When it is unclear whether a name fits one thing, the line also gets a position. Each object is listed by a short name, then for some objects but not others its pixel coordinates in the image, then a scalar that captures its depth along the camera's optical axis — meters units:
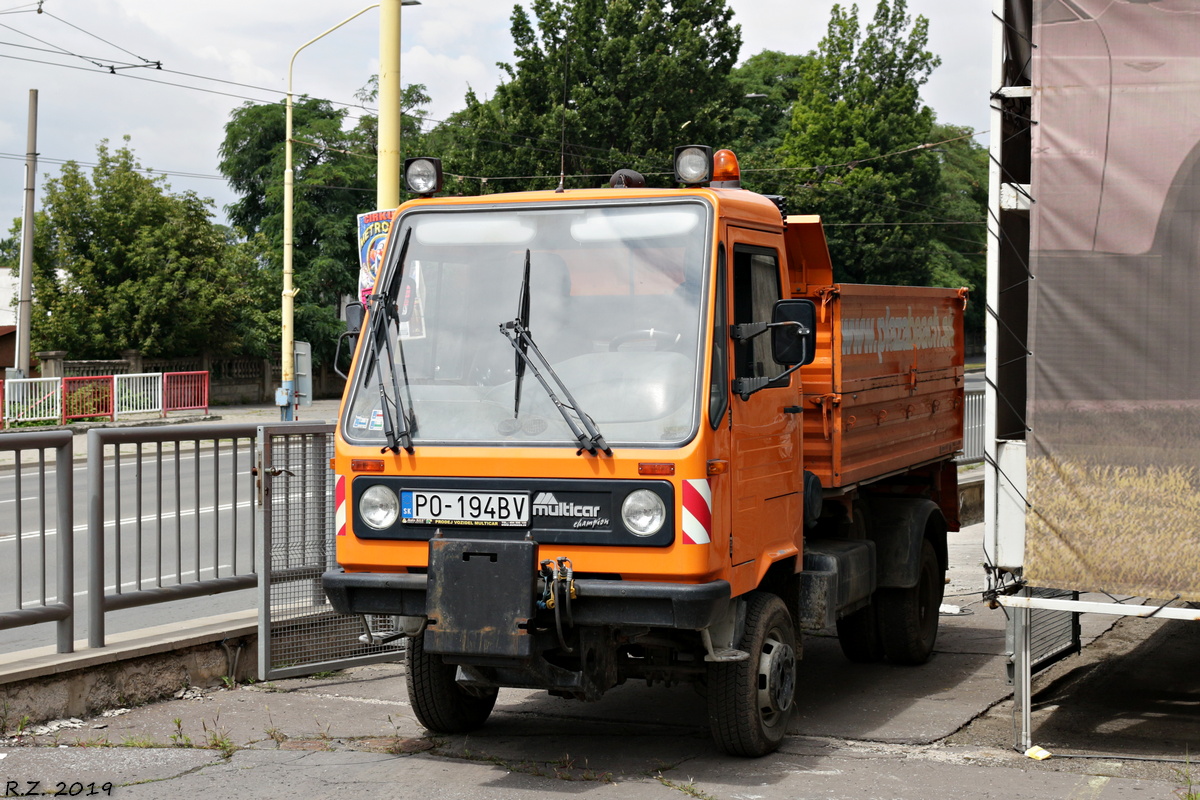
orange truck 5.61
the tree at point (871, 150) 59.62
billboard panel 6.07
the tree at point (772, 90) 69.12
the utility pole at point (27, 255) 30.80
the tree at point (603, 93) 46.31
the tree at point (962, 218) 69.94
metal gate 7.84
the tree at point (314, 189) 50.91
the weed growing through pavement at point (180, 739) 6.41
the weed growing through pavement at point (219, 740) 6.29
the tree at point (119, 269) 38.66
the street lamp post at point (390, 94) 9.42
